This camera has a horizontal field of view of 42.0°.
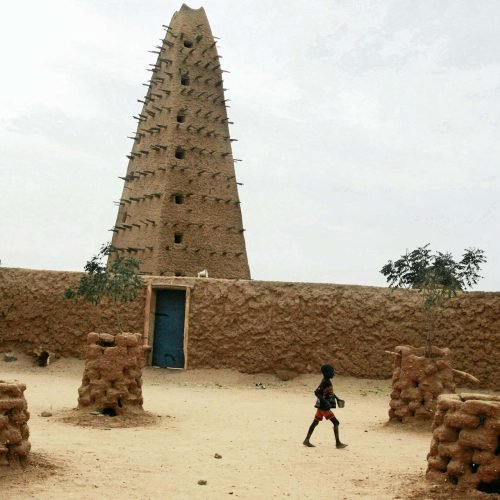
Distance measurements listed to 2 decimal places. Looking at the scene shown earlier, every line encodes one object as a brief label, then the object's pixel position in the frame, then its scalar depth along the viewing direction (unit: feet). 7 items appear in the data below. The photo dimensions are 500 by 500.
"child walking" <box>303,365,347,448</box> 27.91
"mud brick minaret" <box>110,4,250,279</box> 75.46
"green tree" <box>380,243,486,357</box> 41.86
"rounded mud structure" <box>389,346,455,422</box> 34.01
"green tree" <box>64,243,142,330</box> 42.86
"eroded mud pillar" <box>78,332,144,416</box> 33.27
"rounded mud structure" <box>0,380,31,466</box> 20.66
